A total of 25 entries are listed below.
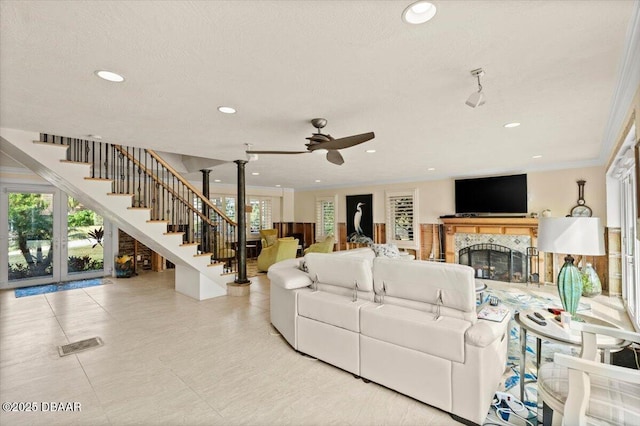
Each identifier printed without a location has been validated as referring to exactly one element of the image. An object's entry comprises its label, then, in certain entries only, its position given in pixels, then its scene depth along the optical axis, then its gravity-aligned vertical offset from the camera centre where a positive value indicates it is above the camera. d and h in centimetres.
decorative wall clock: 565 +17
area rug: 224 -147
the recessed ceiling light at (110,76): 213 +108
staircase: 373 +13
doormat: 575 -144
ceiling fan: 272 +74
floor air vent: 325 -147
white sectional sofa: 208 -92
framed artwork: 911 -1
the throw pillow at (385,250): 538 -62
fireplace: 644 -103
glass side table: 199 -84
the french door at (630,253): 383 -52
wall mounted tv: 642 +52
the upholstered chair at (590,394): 144 -97
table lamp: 231 -22
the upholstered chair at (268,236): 934 -59
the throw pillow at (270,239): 932 -68
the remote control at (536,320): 227 -82
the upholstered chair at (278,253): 730 -88
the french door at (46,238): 605 -42
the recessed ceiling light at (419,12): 146 +107
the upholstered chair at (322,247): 721 -73
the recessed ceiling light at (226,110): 286 +108
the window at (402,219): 814 -4
